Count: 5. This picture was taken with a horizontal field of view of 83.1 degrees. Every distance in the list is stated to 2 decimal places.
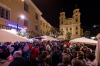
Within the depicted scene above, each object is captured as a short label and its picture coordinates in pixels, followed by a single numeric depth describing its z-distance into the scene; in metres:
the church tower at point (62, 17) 47.89
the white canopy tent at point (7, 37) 2.54
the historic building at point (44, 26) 17.10
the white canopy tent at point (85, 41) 5.44
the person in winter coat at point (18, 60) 1.87
